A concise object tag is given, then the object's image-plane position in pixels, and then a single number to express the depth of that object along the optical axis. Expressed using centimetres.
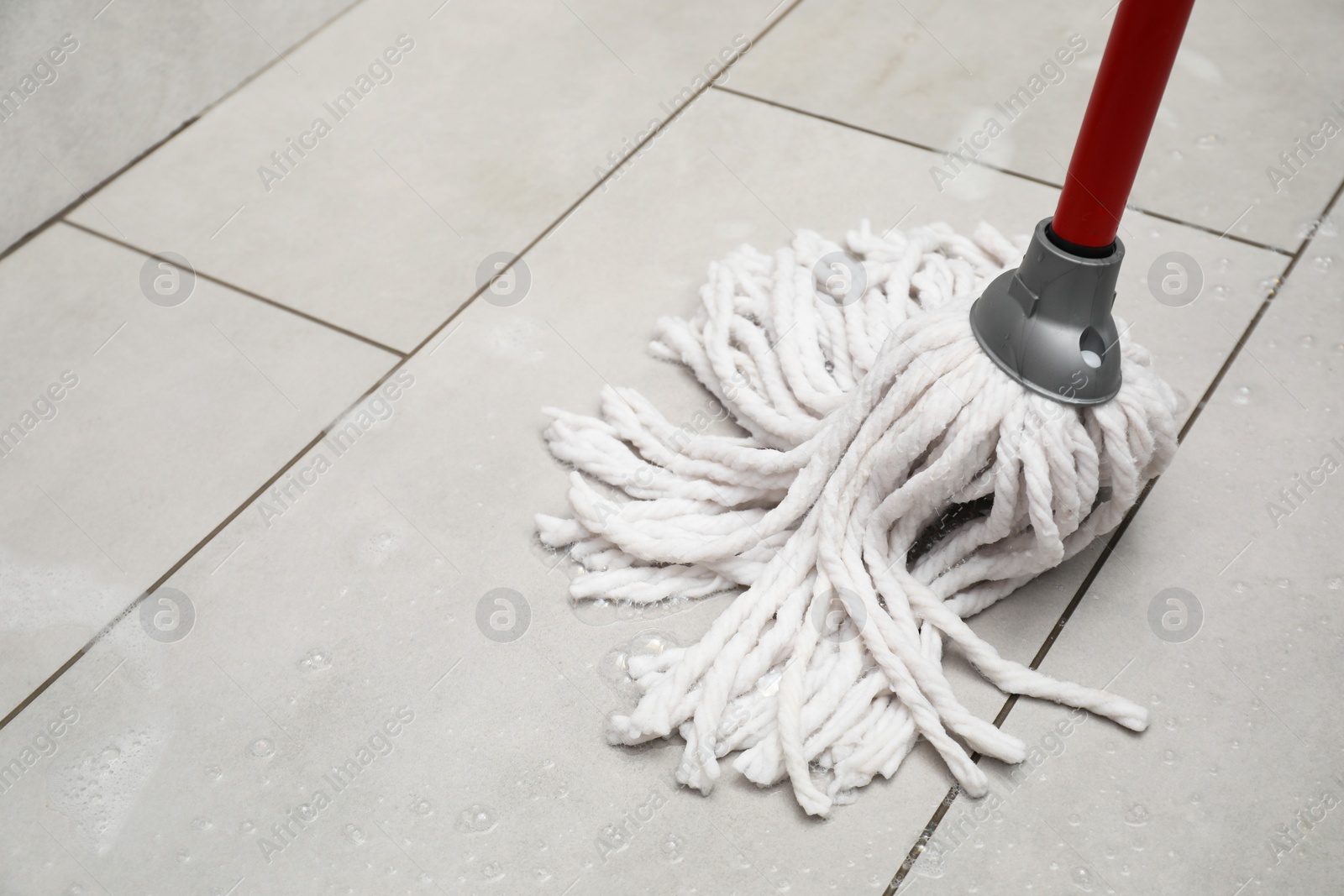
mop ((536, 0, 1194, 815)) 99
